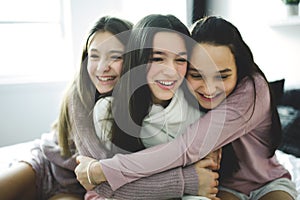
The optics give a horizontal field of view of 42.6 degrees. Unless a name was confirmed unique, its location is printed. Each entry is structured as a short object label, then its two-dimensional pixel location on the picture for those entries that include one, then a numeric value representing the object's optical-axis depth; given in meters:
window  1.90
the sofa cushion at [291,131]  1.10
